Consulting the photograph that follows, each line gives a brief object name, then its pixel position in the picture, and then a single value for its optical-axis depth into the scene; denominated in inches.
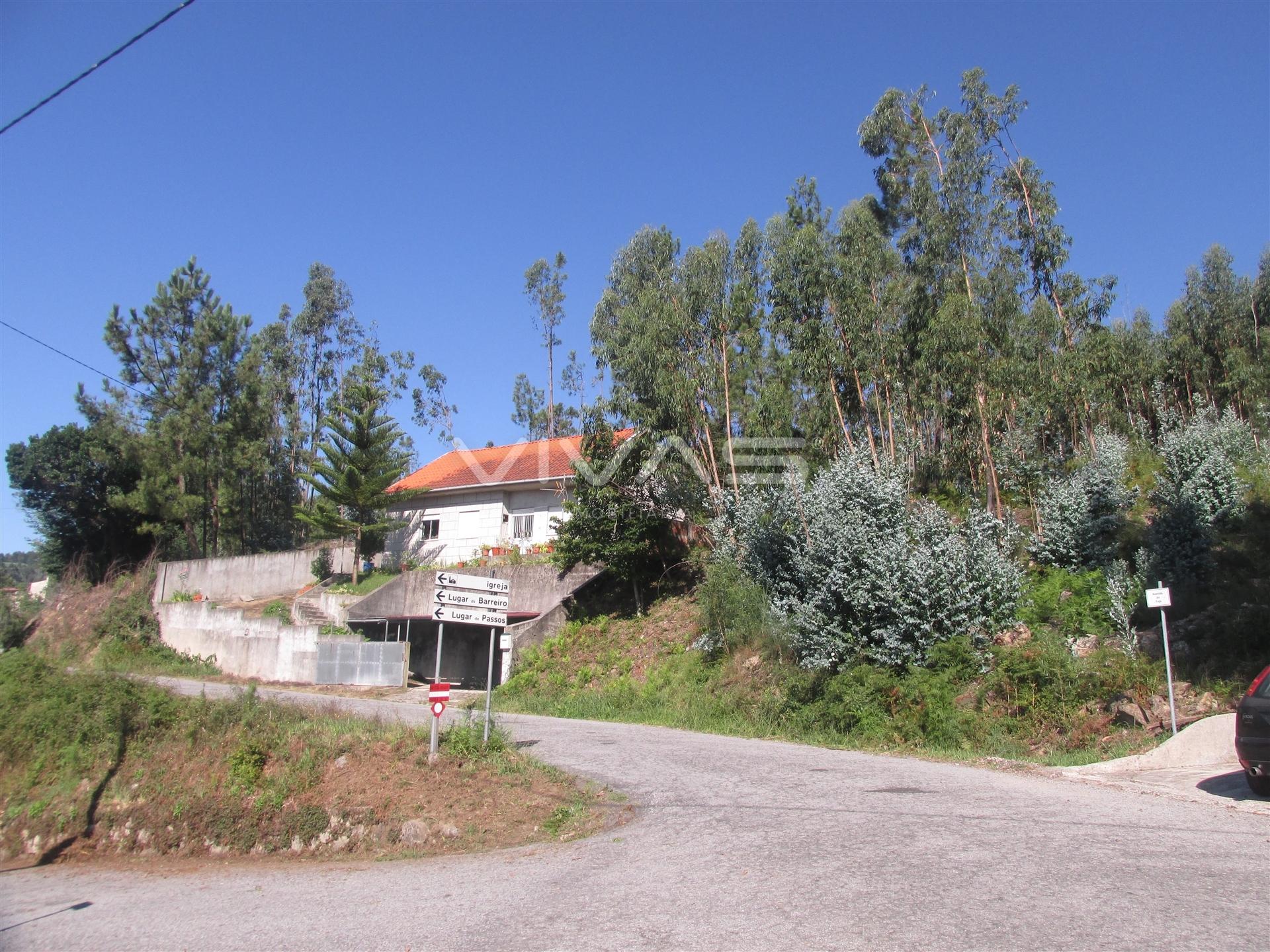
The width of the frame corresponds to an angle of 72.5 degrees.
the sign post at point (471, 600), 486.3
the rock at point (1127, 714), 519.4
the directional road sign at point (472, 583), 487.8
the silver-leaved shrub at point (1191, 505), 678.5
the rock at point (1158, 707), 517.7
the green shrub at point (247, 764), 434.6
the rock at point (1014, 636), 633.0
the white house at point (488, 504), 1374.3
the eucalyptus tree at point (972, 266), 784.3
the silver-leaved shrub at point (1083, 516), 749.9
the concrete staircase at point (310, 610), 1289.4
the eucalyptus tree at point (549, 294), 1943.9
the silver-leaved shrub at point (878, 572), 636.1
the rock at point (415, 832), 362.6
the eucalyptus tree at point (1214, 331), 1191.6
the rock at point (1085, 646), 611.2
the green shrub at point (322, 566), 1513.3
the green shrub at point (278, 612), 1298.0
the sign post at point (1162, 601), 485.4
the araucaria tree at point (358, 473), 1402.6
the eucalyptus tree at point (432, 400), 2137.1
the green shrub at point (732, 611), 802.8
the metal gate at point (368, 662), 1096.8
